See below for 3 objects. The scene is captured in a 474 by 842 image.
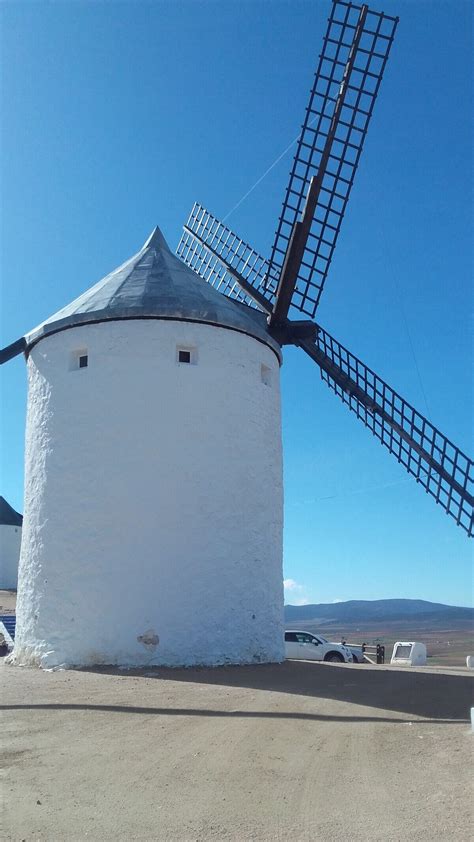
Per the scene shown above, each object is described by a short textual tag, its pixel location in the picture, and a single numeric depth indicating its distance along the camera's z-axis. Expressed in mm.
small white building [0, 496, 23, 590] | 42500
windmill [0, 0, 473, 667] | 12078
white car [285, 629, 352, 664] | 20109
